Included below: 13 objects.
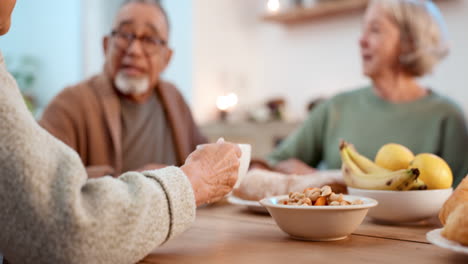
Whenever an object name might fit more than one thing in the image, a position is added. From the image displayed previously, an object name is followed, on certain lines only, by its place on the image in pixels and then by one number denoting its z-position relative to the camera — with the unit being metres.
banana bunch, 0.85
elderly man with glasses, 1.64
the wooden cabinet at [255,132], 3.53
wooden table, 0.64
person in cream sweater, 0.51
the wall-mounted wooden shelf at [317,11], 3.40
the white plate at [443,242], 0.57
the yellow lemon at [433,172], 0.88
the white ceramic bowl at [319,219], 0.70
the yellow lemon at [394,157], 0.94
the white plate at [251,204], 0.99
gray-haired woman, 1.75
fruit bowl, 0.84
